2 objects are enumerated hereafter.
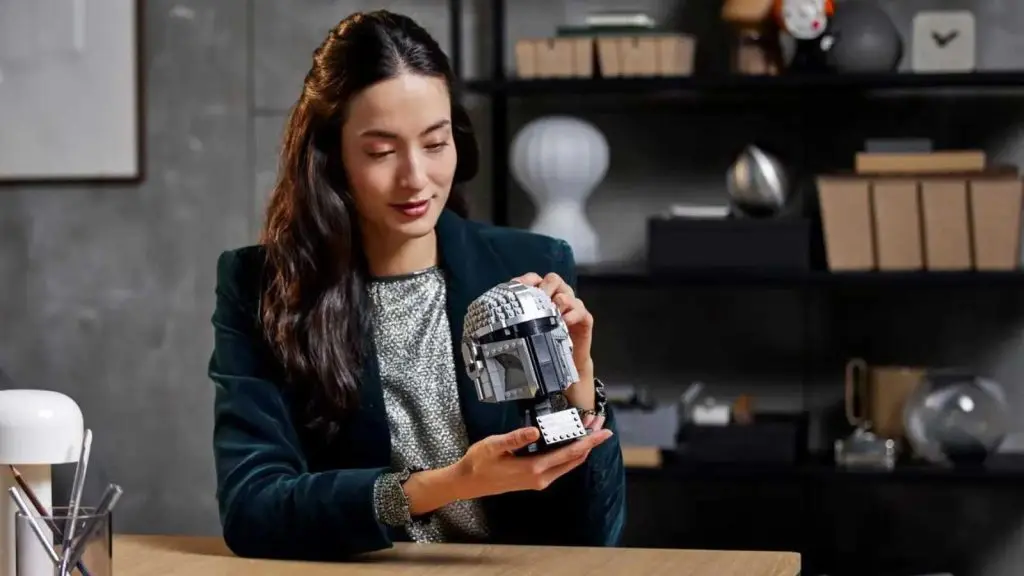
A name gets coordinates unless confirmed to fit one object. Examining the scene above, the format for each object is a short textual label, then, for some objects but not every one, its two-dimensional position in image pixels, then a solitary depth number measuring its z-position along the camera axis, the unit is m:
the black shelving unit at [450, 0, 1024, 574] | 3.08
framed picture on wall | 3.71
